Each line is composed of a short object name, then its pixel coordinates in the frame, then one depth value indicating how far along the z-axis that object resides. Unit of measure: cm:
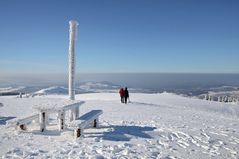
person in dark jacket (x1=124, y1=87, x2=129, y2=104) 1565
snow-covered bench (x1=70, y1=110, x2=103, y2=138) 668
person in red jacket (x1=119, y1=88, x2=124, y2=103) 1575
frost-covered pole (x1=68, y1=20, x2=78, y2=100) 881
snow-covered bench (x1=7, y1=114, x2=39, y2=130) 691
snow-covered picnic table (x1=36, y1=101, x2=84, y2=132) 740
